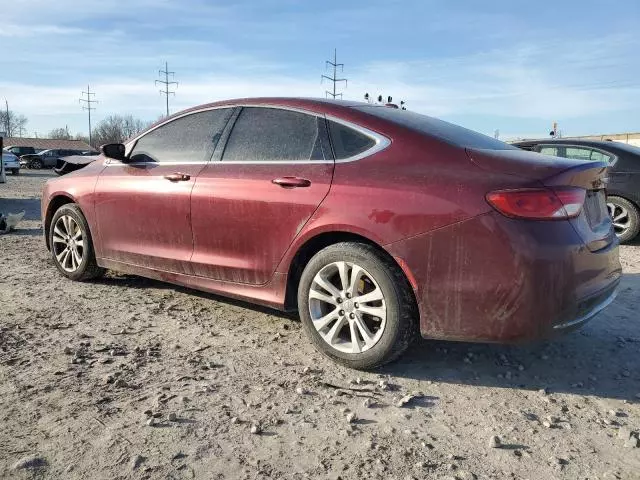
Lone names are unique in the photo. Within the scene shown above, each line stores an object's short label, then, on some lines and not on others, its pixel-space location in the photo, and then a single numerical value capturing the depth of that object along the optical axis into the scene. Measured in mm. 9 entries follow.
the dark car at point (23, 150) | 45434
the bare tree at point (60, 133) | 120094
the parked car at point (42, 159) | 42531
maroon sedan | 2854
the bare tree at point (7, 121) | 108750
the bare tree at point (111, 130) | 102700
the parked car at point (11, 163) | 31709
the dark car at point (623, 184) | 7617
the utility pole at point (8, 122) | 109700
